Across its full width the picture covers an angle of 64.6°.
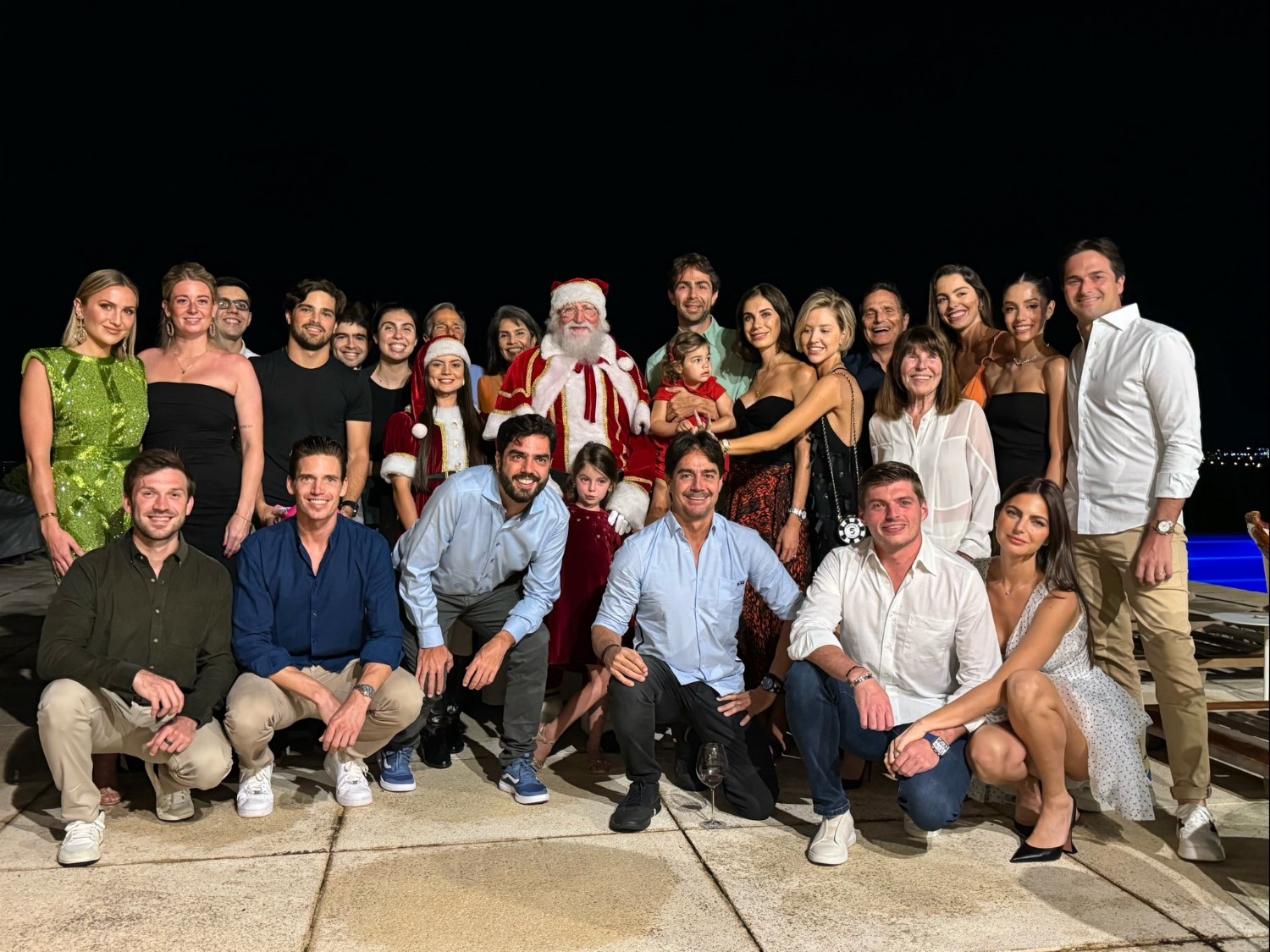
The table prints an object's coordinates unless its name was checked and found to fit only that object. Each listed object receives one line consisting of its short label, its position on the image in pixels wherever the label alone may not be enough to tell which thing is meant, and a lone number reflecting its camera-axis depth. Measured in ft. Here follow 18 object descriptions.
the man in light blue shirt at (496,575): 10.44
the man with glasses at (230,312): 13.52
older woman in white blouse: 10.53
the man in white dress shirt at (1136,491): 8.86
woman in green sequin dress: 10.25
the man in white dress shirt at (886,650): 8.63
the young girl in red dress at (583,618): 11.18
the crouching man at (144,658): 8.57
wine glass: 8.79
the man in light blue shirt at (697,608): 9.80
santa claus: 13.28
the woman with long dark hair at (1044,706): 8.45
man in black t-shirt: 12.30
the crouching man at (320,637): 9.57
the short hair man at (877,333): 13.08
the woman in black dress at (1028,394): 11.23
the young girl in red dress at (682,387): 12.84
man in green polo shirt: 14.17
